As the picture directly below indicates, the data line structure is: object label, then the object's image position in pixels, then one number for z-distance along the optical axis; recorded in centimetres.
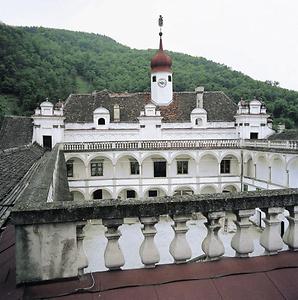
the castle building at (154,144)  2900
